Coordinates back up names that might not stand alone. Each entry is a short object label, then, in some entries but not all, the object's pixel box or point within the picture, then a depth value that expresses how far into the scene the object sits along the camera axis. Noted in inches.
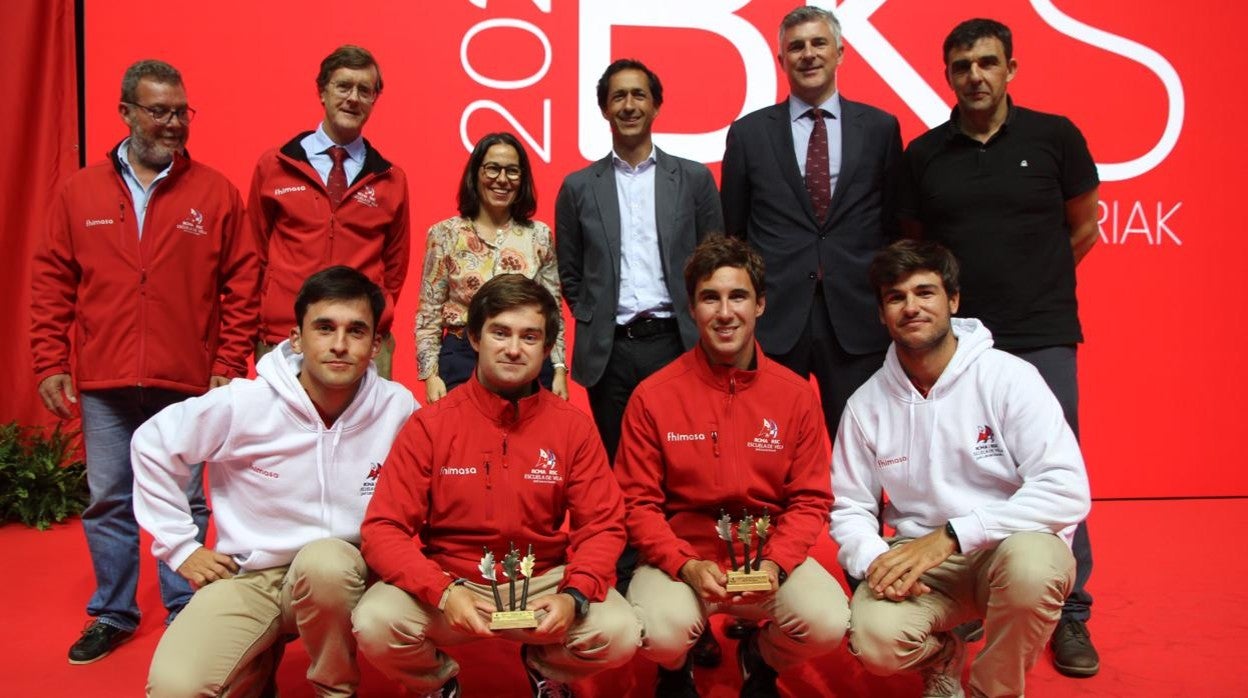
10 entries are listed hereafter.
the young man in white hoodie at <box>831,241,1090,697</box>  87.2
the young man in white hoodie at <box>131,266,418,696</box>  88.2
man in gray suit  117.6
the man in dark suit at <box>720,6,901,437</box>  114.7
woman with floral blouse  115.6
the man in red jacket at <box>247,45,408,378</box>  114.7
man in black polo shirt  112.3
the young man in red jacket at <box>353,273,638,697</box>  84.4
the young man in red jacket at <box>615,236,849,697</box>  93.0
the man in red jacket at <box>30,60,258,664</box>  111.2
